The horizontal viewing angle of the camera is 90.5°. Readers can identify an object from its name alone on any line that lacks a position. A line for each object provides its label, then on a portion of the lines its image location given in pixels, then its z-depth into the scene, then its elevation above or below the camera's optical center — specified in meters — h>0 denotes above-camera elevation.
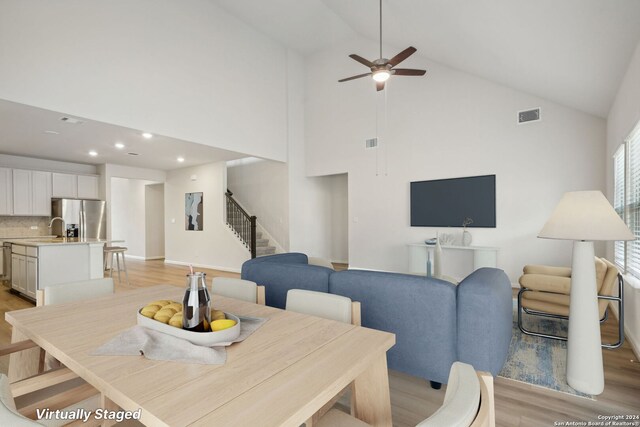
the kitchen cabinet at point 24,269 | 4.59 -0.82
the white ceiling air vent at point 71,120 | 4.33 +1.34
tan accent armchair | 2.80 -0.81
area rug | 2.28 -1.23
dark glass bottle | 1.19 -0.35
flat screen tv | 5.64 +0.18
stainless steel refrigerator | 7.00 -0.01
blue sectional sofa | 2.01 -0.71
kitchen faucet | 6.96 -0.25
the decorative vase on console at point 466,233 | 5.70 -0.40
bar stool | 5.90 -0.66
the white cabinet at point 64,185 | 7.08 +0.69
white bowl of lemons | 1.14 -0.43
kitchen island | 4.52 -0.69
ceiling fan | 4.02 +1.87
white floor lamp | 2.06 -0.49
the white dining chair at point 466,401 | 0.61 -0.40
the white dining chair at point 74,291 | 1.86 -0.47
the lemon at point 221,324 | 1.20 -0.42
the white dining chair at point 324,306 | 1.59 -0.49
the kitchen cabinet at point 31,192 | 6.57 +0.50
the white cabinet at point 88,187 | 7.48 +0.69
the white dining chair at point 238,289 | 1.97 -0.49
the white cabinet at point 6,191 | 6.36 +0.50
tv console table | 5.90 -0.91
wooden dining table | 0.79 -0.48
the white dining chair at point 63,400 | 1.18 -0.75
